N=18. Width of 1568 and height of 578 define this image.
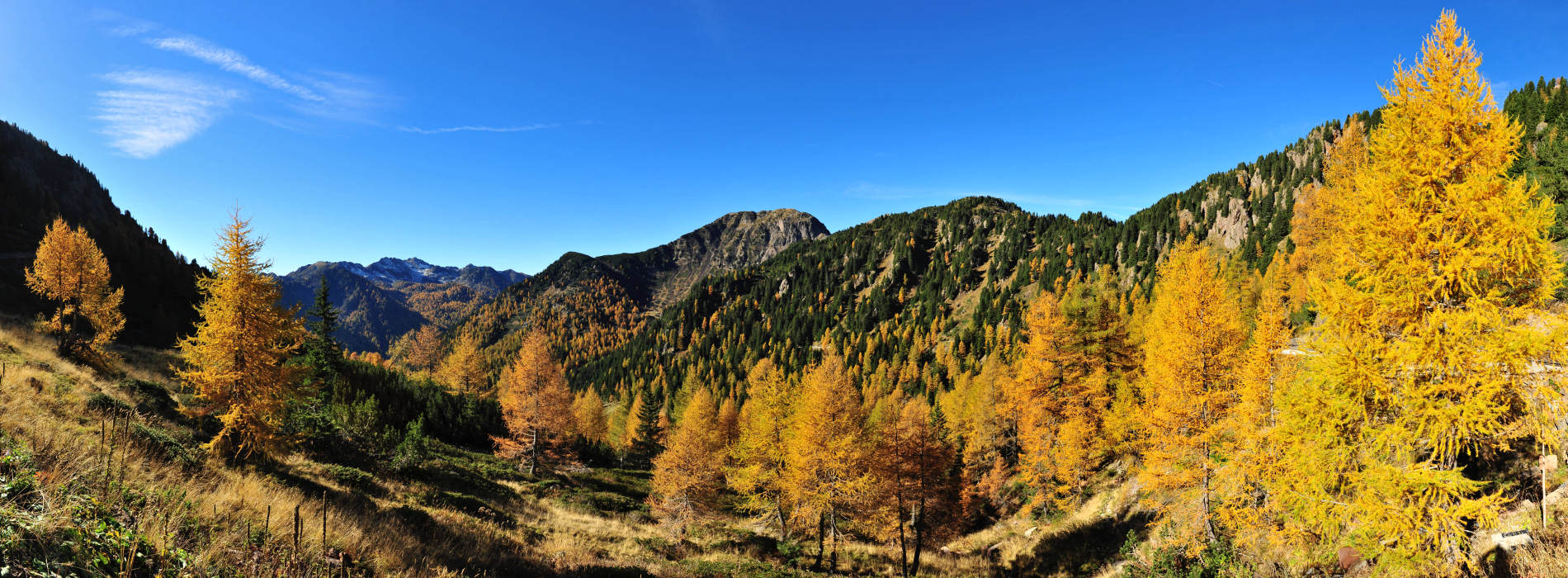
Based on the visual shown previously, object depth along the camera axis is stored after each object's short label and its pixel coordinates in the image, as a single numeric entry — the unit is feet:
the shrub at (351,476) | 64.44
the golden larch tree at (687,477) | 105.60
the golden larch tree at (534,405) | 136.46
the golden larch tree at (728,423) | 176.04
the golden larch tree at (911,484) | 84.69
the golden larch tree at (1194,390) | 60.29
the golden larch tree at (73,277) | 107.24
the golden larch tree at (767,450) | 103.45
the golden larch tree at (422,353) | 574.56
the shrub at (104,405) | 50.34
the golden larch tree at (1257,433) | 52.16
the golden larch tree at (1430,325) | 30.68
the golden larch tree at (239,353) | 59.57
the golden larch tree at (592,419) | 227.61
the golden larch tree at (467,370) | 213.05
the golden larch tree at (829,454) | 79.15
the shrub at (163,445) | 39.63
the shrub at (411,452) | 84.74
